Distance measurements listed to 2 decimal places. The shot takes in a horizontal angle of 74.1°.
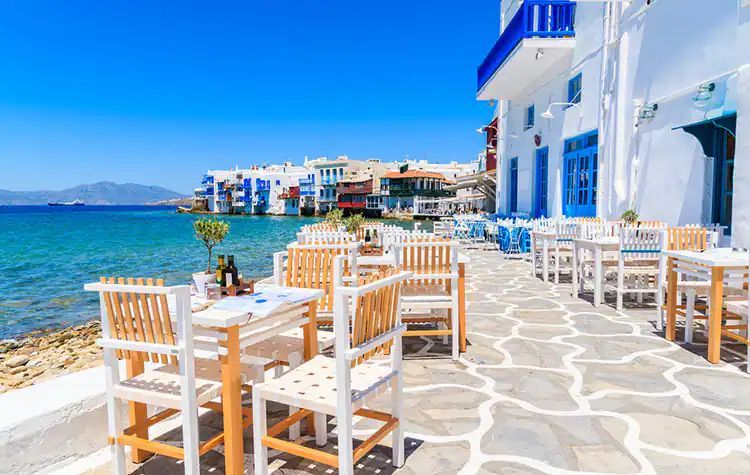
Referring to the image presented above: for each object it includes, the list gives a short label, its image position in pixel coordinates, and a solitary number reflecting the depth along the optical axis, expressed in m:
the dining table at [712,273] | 3.78
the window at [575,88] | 11.09
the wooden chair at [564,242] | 7.72
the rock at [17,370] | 6.09
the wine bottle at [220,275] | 2.63
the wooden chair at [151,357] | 2.06
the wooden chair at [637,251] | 5.62
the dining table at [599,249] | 5.72
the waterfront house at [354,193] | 64.56
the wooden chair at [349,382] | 2.00
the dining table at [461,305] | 4.15
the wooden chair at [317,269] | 3.71
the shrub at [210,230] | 2.84
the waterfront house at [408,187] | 56.69
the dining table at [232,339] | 2.12
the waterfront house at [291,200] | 77.31
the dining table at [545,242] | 7.67
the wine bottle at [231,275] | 2.62
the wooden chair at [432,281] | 3.98
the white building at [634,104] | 6.43
